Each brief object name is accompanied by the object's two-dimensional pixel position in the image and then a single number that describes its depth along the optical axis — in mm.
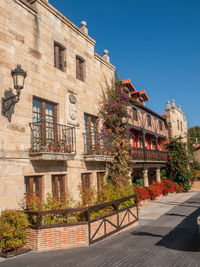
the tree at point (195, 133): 62538
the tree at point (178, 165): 24516
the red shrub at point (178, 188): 24062
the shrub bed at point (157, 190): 16906
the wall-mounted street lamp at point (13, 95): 7832
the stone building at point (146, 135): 19688
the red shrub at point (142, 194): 16512
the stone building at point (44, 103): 8414
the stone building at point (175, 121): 29625
